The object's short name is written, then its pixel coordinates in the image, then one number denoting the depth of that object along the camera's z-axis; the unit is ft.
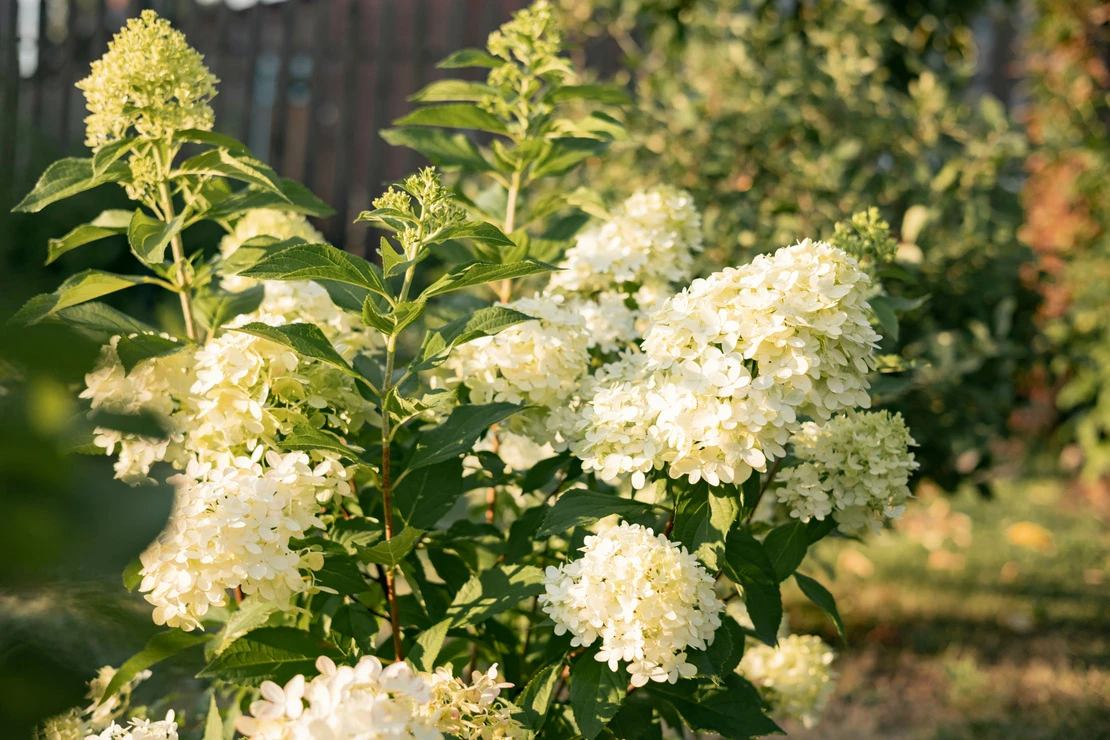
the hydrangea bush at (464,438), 3.29
